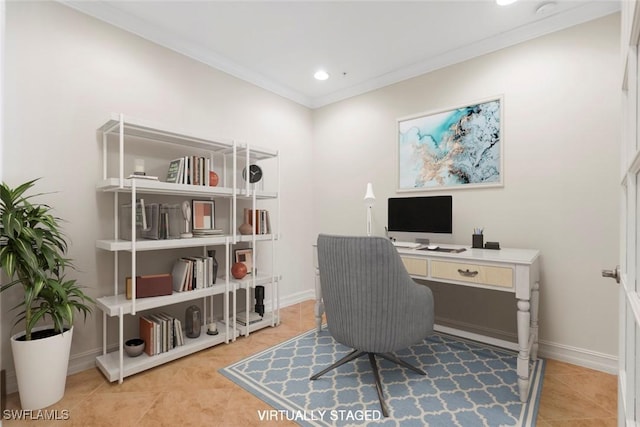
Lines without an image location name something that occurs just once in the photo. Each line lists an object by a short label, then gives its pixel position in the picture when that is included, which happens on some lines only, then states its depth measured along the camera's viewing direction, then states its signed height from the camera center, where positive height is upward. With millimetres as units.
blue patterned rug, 1663 -1044
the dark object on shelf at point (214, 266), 2674 -428
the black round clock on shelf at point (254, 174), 2992 +392
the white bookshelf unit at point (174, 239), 2080 -120
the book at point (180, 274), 2453 -452
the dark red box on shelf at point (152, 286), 2211 -492
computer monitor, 2665 -12
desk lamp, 3116 +155
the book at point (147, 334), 2236 -846
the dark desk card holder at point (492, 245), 2371 -230
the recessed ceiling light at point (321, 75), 3225 +1437
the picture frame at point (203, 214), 2594 +15
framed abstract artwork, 2631 +593
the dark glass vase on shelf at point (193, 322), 2557 -856
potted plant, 1638 -435
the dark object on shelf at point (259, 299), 3088 -811
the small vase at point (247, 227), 2926 -105
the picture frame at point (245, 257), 2926 -383
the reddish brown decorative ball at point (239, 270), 2814 -479
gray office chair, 1728 -461
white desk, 1807 -374
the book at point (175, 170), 2430 +351
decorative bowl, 2205 -914
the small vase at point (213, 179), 2695 +312
